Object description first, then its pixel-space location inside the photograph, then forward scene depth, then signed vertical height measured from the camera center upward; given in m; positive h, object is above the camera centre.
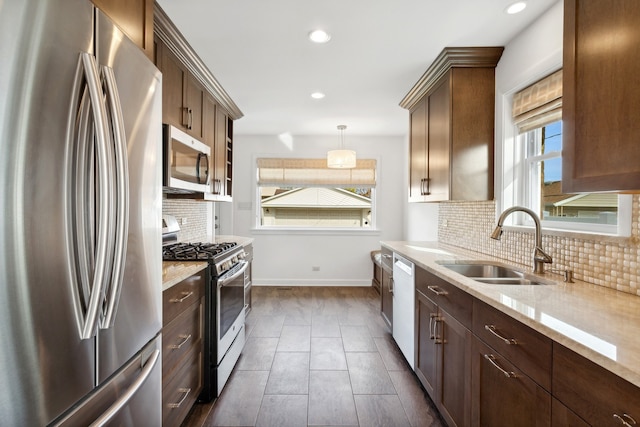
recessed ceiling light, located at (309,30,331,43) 2.23 +1.26
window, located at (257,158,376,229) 5.30 +0.26
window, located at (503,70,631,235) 1.76 +0.31
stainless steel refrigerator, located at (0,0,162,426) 0.66 -0.01
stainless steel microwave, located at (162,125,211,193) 1.99 +0.35
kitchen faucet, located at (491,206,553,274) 1.81 -0.15
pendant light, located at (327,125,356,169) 4.32 +0.75
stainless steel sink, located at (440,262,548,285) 1.83 -0.37
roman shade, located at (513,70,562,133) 1.93 +0.73
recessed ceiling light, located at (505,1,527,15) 1.89 +1.26
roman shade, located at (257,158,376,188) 5.27 +0.67
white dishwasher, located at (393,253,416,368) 2.40 -0.73
